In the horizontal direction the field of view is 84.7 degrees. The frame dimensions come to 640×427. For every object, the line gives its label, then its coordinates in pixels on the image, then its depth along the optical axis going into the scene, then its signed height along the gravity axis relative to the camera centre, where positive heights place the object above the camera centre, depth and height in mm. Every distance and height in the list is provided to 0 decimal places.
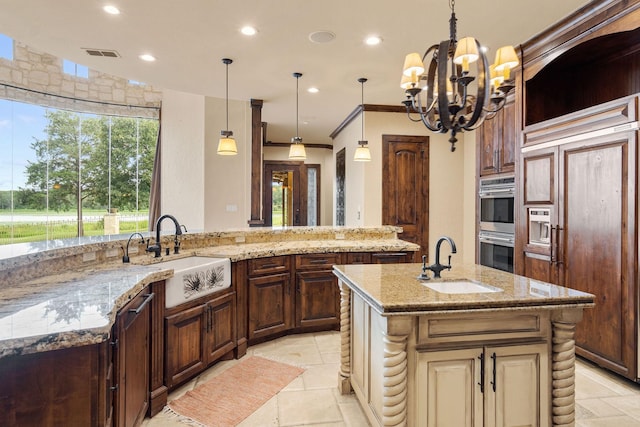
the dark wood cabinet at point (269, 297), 3195 -801
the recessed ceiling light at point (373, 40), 3162 +1586
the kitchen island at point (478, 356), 1560 -664
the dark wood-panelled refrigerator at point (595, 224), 2500 -73
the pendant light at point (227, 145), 3883 +745
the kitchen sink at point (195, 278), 2287 -469
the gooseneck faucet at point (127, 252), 2479 -300
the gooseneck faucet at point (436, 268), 2066 -326
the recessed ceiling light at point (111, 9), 2678 +1567
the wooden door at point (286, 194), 8758 +487
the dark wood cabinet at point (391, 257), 3652 -462
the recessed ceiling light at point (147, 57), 3578 +1599
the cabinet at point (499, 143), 3848 +823
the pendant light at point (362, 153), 4312 +739
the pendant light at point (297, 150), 4254 +761
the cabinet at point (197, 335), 2297 -896
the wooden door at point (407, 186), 5449 +430
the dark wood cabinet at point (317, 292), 3510 -803
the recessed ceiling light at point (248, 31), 3018 +1586
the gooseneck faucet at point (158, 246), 2740 -274
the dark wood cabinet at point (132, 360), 1522 -736
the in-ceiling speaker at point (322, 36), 3088 +1586
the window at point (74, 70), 5648 +2324
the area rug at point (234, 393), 2182 -1265
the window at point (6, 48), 5022 +2352
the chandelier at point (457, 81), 1900 +784
